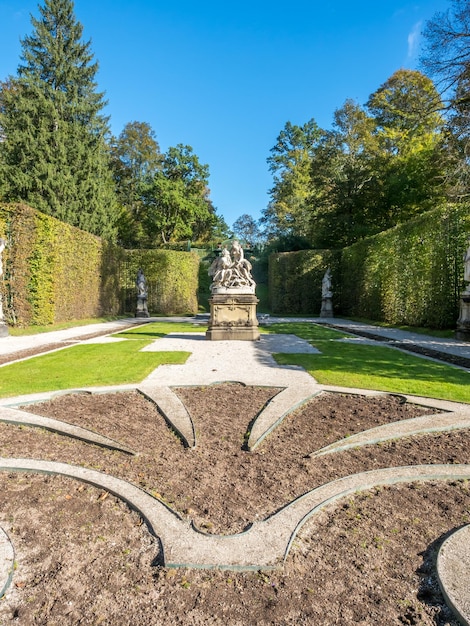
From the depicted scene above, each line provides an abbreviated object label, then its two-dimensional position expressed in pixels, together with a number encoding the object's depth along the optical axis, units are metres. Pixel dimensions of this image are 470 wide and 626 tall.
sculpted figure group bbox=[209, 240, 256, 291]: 11.79
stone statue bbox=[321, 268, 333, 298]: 22.38
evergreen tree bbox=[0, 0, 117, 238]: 23.22
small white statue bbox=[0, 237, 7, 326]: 12.42
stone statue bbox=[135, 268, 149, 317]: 22.89
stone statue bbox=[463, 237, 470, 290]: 11.27
